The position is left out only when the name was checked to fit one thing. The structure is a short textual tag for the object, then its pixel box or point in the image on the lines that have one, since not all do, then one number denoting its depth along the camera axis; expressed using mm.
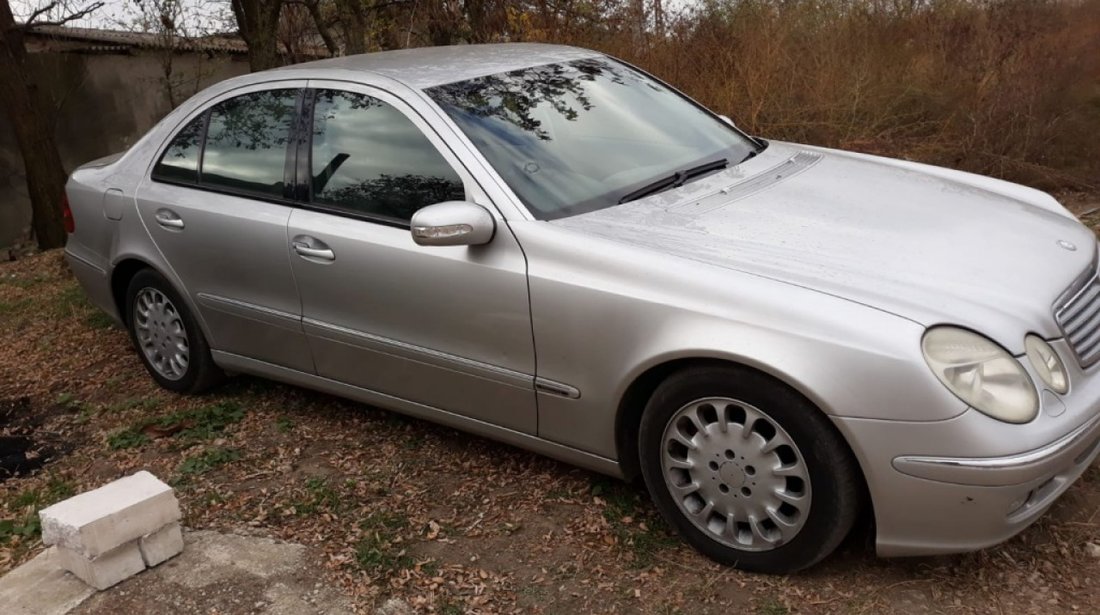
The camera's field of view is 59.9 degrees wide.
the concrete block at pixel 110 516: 3154
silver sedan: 2607
